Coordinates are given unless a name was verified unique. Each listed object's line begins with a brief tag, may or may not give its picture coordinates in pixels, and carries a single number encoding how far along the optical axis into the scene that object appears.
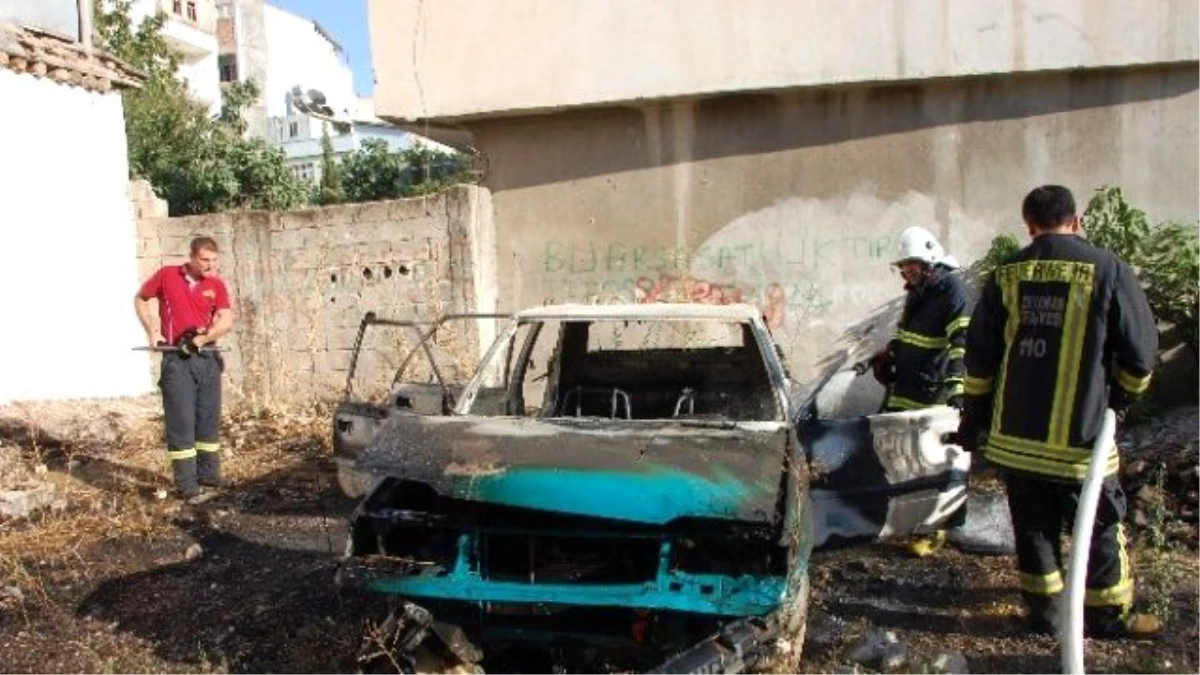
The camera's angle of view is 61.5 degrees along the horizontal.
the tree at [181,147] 17.80
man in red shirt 6.37
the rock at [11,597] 4.55
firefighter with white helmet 4.96
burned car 2.97
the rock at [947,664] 3.44
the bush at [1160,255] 7.26
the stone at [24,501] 5.93
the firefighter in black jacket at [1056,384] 3.56
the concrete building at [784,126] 7.97
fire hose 2.79
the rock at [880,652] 3.57
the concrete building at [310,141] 28.47
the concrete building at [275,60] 37.22
